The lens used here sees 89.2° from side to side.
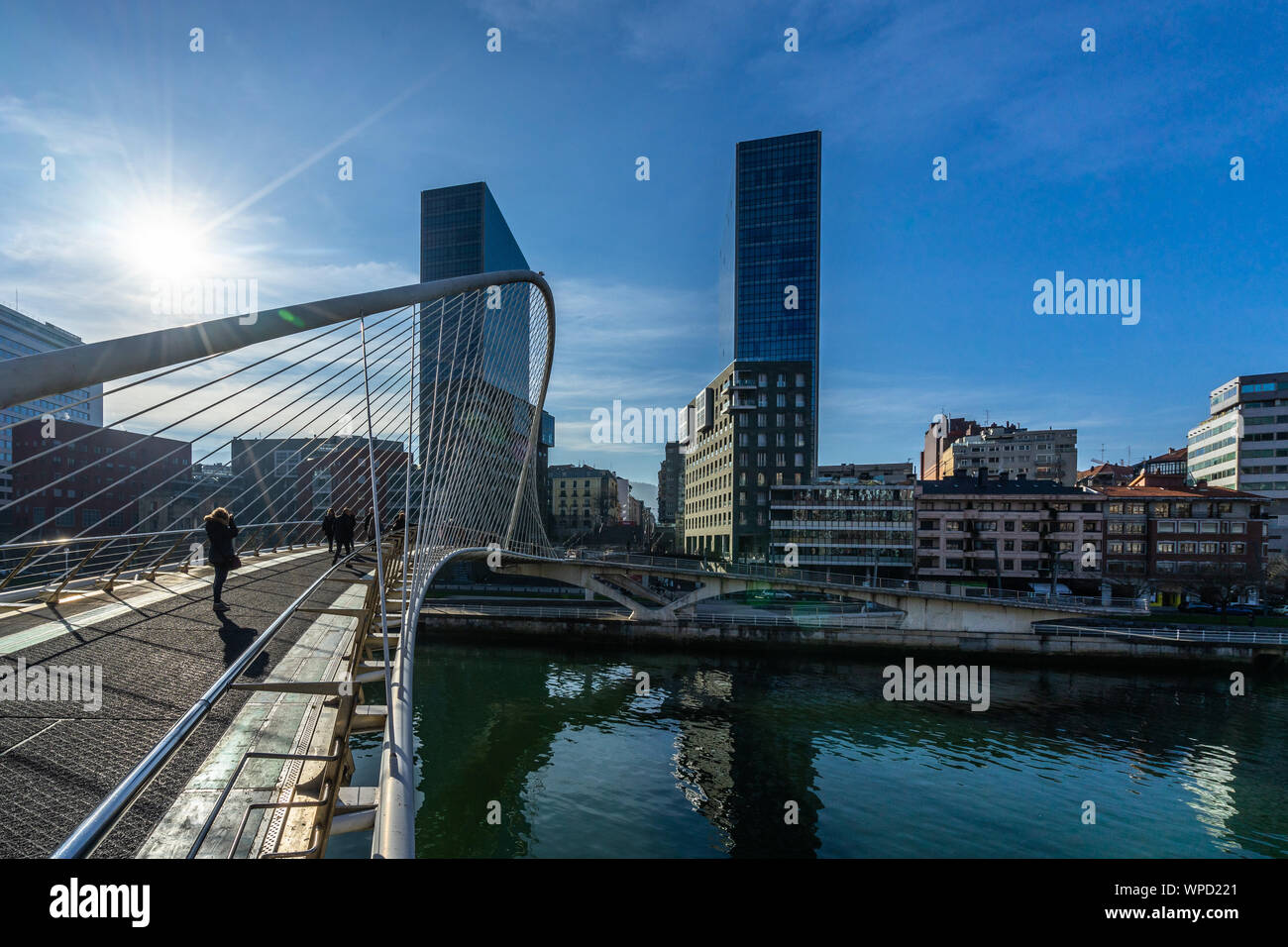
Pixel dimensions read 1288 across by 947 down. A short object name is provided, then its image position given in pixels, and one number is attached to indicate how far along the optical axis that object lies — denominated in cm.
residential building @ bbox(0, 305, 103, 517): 3322
